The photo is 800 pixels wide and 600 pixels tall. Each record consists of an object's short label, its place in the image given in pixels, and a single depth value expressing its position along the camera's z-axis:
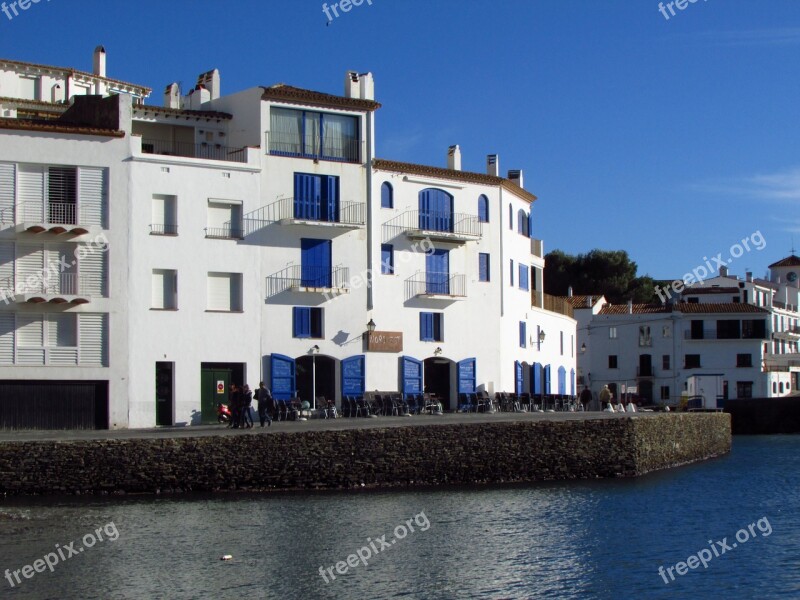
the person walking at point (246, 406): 42.09
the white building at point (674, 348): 99.06
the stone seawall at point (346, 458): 36.22
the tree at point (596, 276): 114.69
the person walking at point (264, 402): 43.41
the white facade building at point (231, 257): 44.84
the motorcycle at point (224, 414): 43.75
